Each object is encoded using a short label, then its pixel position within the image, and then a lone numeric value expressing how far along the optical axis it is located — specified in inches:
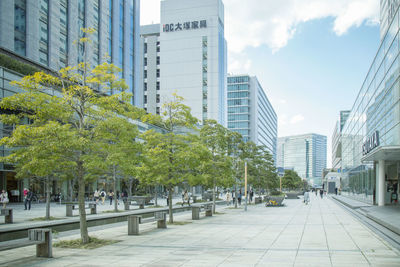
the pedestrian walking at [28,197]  1117.4
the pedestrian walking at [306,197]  1566.4
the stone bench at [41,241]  392.7
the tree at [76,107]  462.6
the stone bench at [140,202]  1181.7
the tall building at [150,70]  4023.1
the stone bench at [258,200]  1662.4
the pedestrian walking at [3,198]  1039.9
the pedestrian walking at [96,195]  1583.4
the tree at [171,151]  718.5
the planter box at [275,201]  1417.3
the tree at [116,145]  487.2
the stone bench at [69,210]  927.7
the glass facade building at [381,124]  985.5
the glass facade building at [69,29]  1453.0
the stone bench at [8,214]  741.9
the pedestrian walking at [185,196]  1424.2
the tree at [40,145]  440.5
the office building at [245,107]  5565.9
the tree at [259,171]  1530.6
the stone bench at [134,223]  569.6
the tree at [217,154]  1023.6
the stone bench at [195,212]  837.8
